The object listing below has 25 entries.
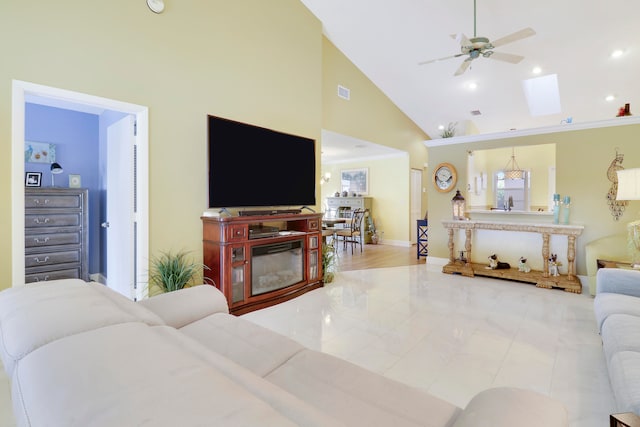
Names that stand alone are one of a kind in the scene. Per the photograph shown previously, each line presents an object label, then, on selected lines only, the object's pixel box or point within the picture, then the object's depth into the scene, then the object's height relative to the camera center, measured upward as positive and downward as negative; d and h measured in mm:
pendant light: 8125 +1066
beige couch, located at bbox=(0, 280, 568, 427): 562 -356
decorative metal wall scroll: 4176 +205
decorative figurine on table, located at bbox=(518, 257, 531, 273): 4707 -875
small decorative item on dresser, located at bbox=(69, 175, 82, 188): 4215 +339
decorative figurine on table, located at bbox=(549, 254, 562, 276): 4453 -822
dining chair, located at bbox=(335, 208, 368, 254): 7215 -491
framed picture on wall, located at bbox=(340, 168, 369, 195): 8914 +761
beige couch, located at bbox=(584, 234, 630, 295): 3918 -559
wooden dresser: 3623 -326
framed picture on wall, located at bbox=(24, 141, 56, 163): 3879 +679
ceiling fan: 3212 +1723
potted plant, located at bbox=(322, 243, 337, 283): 4640 -851
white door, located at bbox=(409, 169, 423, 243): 8234 +186
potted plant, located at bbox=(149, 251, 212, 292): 3037 -637
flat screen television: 3324 +477
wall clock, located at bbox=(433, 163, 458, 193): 5598 +544
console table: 4266 -812
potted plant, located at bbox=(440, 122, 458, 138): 5875 +1368
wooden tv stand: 3240 -574
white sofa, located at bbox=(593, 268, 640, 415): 1383 -734
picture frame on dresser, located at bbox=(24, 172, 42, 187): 3861 +338
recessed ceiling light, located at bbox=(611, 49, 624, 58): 4340 +2132
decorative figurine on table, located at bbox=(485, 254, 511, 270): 4895 -894
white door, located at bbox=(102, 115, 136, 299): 3139 -5
